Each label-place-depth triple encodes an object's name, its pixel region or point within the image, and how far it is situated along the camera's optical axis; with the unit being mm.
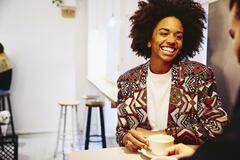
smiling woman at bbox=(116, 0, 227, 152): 1144
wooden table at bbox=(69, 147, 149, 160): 1057
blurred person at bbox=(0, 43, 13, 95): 4215
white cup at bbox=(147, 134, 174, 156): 973
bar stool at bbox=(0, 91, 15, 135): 4348
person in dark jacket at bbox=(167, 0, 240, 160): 235
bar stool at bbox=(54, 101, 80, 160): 3635
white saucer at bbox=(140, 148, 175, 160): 989
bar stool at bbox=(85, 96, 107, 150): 3109
